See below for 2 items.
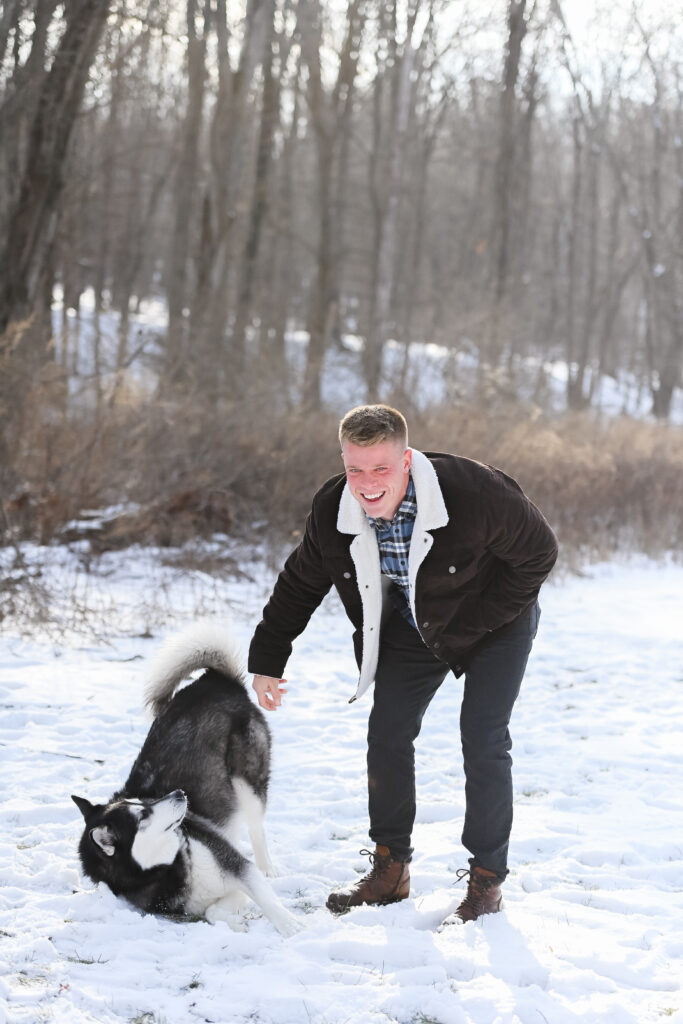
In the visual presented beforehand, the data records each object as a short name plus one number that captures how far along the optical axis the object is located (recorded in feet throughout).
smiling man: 21.97
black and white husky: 23.49
